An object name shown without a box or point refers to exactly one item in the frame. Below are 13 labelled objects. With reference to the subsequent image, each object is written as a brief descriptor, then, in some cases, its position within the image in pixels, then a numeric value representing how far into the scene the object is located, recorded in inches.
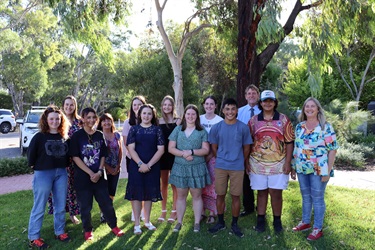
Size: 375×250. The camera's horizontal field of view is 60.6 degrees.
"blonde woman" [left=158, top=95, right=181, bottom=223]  188.3
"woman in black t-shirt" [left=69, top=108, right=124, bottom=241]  163.5
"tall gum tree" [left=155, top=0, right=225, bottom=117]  526.3
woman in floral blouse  160.9
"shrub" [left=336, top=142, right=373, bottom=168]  387.5
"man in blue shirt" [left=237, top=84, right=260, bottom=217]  191.6
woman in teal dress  172.6
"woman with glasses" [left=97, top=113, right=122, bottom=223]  184.1
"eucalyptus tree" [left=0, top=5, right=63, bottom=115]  828.0
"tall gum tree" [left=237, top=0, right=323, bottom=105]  236.5
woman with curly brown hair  155.5
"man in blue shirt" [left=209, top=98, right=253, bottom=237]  167.2
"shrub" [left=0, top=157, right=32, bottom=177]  356.2
